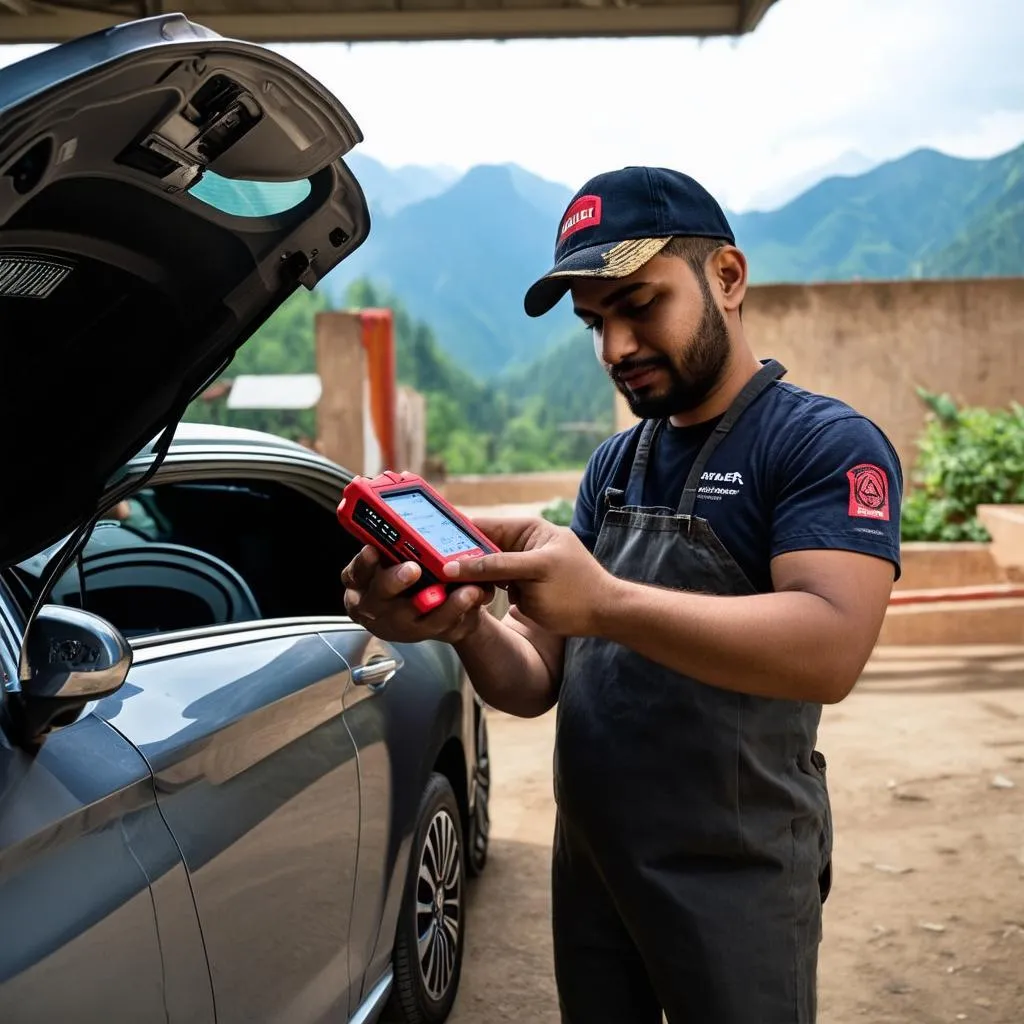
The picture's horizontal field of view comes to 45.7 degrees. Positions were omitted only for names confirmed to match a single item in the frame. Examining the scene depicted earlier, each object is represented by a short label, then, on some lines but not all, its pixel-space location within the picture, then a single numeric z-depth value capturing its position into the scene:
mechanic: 1.64
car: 1.42
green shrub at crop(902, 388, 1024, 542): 10.19
